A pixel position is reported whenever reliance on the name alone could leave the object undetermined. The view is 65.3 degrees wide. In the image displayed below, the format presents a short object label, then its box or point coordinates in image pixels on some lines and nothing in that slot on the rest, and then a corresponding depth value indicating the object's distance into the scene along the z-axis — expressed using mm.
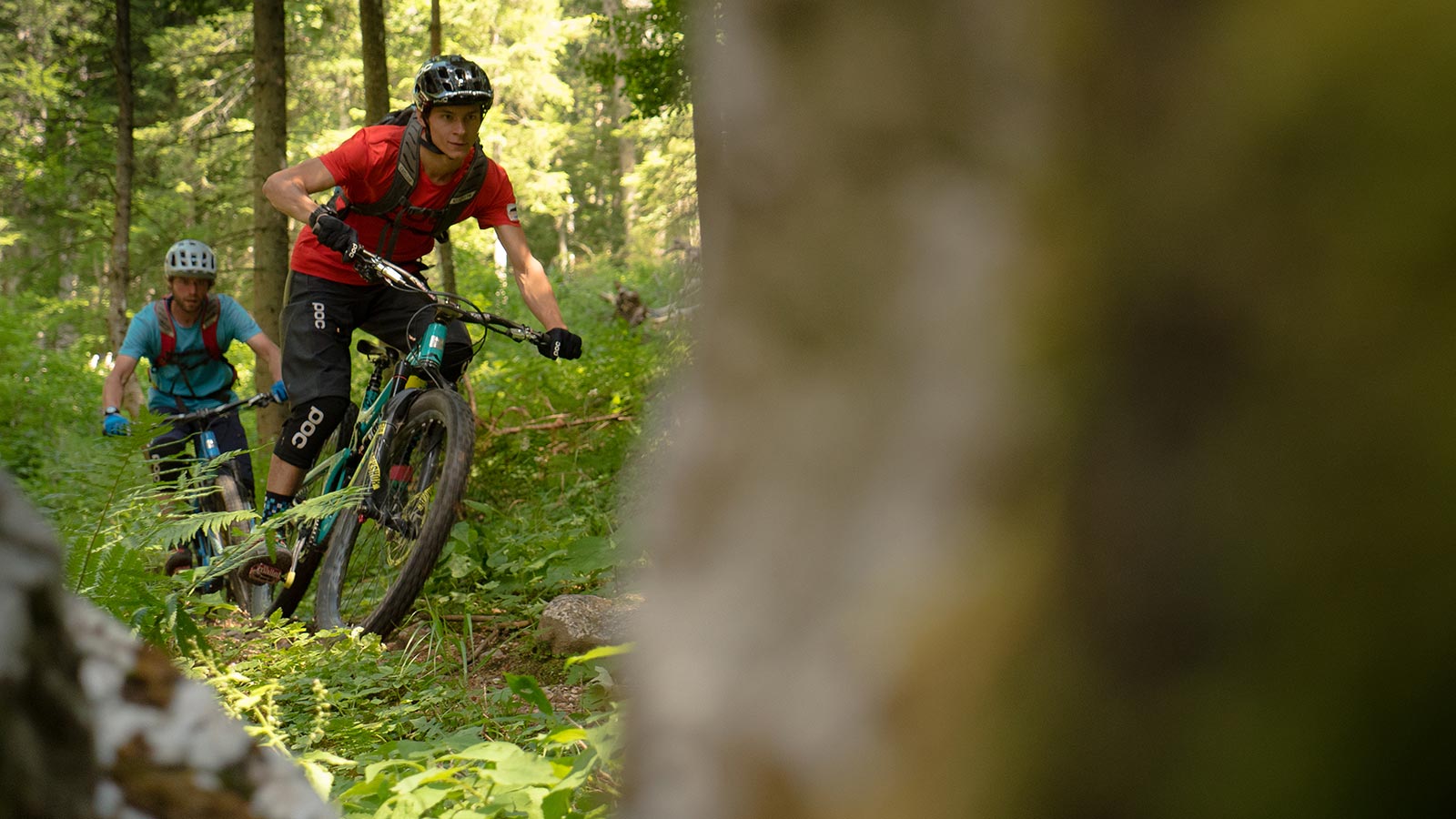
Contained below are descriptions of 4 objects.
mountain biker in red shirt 5566
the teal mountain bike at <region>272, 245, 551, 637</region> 4812
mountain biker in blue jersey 7887
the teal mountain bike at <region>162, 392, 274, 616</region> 6684
